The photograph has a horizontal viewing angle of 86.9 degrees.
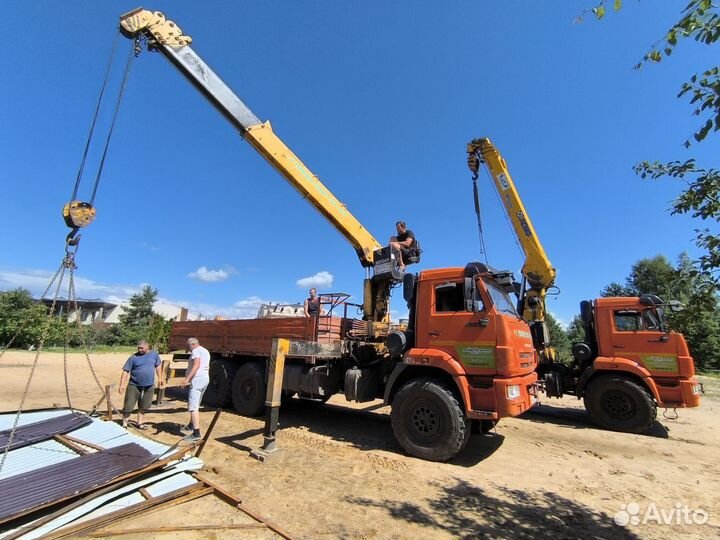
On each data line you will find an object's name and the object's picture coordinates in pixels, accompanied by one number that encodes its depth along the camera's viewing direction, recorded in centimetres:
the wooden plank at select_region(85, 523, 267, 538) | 321
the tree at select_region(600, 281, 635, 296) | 3969
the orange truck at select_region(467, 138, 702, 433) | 791
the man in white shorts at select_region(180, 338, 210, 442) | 624
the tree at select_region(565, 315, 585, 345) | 3408
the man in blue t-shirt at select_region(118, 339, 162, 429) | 686
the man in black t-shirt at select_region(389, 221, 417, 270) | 849
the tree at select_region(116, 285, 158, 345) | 3642
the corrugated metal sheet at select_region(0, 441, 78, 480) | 425
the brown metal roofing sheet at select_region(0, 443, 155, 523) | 337
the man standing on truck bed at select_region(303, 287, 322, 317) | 831
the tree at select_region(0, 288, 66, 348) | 2389
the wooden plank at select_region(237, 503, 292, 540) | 331
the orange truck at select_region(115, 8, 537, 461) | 560
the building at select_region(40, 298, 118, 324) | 4550
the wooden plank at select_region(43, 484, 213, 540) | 314
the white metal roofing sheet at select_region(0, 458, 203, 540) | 320
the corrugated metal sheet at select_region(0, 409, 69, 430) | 602
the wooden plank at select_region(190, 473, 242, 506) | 381
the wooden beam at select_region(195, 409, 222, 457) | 447
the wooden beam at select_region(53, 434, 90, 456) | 486
